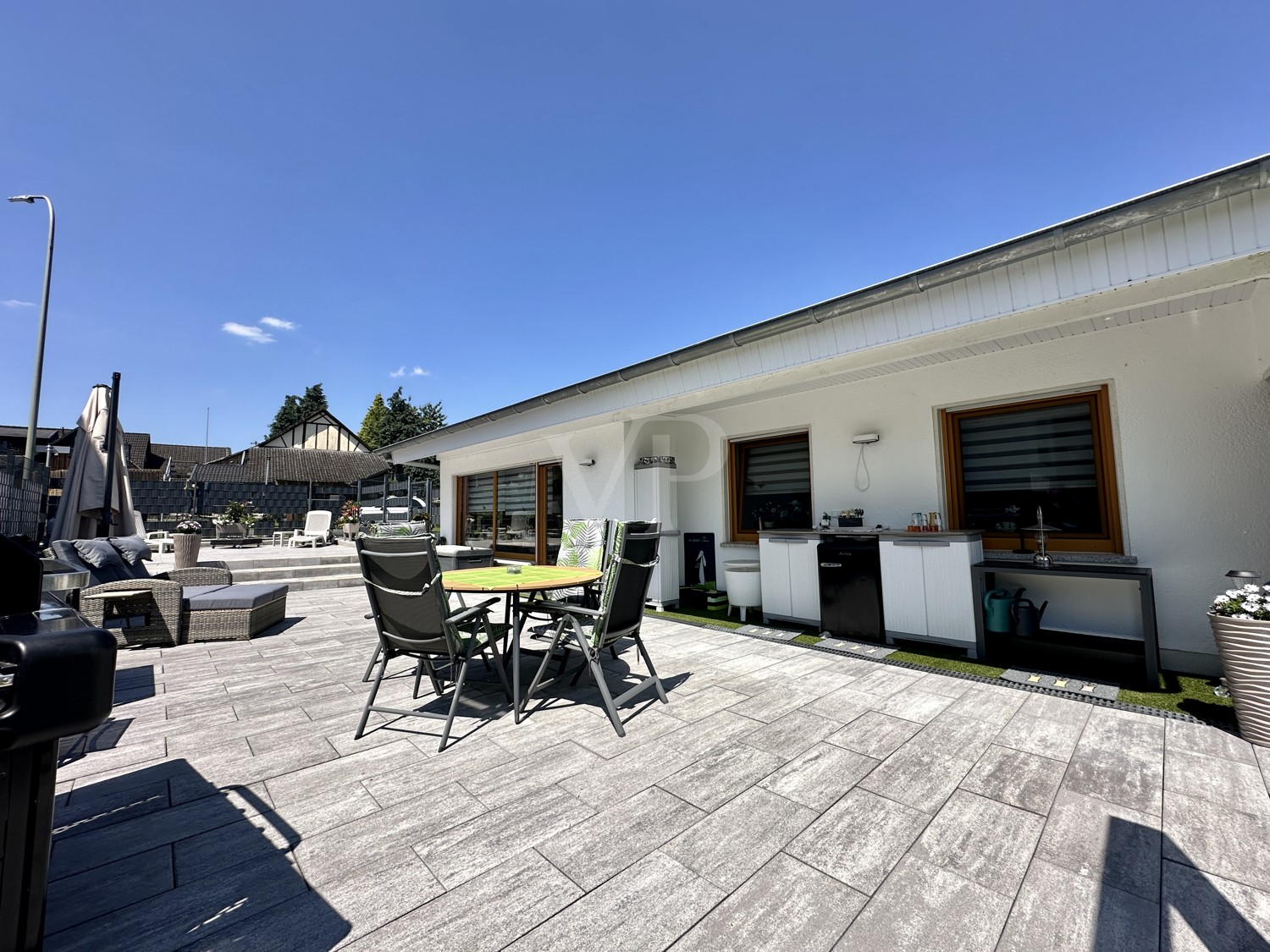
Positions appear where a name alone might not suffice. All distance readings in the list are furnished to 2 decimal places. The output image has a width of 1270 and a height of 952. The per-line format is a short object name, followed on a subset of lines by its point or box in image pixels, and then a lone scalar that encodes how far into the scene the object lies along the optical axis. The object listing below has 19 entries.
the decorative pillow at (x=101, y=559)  5.00
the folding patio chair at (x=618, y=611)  2.99
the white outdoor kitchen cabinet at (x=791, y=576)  5.25
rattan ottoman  4.86
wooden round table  3.04
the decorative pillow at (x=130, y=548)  5.56
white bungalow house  2.84
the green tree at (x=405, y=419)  38.56
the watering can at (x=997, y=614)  4.30
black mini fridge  4.71
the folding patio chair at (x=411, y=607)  2.70
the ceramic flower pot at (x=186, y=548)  6.57
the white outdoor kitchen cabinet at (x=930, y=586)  4.21
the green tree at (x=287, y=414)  46.66
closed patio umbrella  5.91
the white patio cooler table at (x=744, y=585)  5.84
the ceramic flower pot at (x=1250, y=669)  2.53
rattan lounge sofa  4.57
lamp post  8.45
